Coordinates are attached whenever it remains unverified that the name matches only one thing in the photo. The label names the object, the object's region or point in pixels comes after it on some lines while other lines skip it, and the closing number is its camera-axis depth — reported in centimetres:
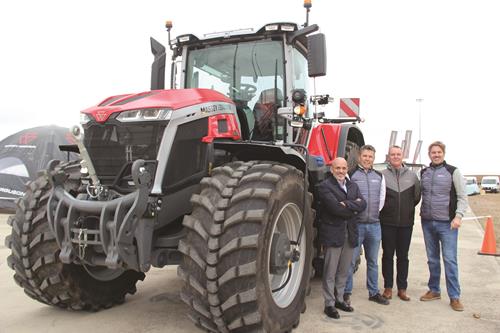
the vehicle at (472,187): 3278
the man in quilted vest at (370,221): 501
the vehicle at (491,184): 3991
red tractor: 336
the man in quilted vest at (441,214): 495
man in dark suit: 450
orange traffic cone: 771
